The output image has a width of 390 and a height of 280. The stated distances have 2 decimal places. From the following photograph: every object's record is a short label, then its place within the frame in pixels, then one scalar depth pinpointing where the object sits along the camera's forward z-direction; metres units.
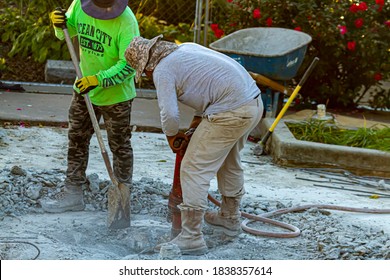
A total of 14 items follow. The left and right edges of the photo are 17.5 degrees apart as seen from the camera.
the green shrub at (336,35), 14.08
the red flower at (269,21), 14.27
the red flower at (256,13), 14.12
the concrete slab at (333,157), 10.91
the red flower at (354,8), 14.07
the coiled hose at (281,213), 8.02
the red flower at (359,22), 14.24
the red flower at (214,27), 14.83
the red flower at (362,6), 14.07
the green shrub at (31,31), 16.44
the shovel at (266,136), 11.78
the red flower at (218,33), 14.82
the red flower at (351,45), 14.03
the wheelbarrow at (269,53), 12.93
